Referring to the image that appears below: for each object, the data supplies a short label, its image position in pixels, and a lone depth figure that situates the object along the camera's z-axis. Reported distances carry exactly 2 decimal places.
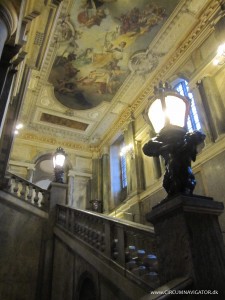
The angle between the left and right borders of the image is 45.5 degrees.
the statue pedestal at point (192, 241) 1.87
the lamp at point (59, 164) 8.61
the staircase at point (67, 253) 3.61
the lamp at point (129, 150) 13.23
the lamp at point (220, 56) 8.73
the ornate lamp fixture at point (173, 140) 2.28
